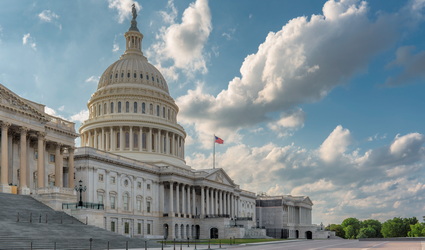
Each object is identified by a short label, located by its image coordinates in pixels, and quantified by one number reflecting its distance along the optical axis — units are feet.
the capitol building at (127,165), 224.94
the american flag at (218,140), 424.46
